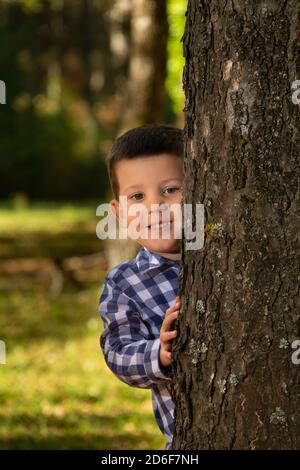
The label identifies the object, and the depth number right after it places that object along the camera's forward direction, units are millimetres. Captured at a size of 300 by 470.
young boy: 4864
